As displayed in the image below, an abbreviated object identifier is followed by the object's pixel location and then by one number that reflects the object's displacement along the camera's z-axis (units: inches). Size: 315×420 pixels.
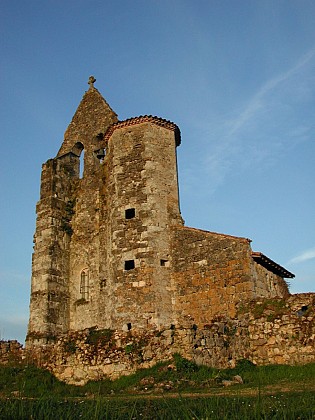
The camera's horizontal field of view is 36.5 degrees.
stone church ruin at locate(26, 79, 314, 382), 682.8
